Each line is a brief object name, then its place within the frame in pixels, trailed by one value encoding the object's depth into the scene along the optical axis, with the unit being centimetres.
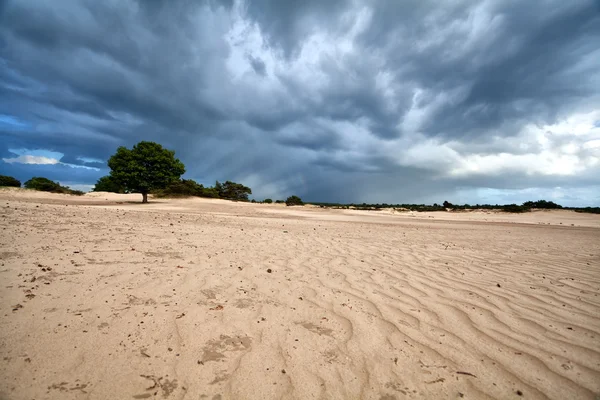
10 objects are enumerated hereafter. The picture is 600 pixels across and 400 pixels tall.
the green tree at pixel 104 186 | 5298
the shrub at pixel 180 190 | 3616
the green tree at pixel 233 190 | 4892
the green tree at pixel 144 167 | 2664
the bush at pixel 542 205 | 3583
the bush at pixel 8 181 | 3387
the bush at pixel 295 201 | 4597
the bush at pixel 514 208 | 3336
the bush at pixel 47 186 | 3388
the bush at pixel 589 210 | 3148
